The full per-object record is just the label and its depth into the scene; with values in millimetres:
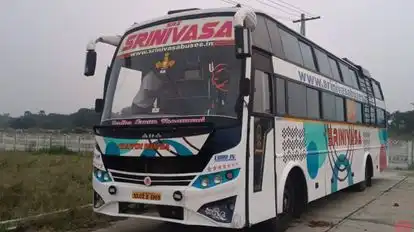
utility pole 25875
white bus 6023
